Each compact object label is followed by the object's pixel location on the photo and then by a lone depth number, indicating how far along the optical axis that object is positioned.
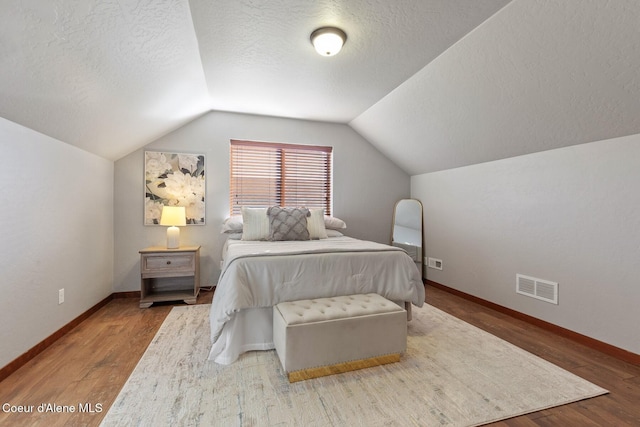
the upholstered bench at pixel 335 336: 1.71
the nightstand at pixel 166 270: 3.05
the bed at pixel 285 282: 1.98
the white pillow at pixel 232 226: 3.40
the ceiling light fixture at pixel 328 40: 1.98
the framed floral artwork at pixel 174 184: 3.49
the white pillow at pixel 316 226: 3.40
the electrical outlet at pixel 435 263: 3.94
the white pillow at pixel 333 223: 3.75
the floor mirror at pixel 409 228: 4.17
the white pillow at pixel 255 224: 3.19
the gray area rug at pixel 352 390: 1.44
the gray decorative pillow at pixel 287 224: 3.14
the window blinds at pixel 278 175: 3.88
